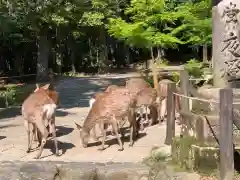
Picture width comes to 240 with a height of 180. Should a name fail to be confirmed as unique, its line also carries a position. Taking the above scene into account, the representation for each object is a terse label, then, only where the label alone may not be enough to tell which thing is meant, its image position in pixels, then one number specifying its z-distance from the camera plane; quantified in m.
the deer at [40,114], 9.04
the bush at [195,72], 14.95
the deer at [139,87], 11.79
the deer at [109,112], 9.52
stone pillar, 8.49
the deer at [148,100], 11.67
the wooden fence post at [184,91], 8.15
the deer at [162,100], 12.28
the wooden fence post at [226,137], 6.54
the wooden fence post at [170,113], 8.66
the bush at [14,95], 18.31
